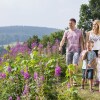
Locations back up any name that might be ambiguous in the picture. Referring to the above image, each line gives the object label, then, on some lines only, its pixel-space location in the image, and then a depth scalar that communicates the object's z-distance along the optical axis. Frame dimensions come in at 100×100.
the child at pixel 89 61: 9.82
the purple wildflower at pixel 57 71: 7.88
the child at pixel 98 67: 9.81
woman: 9.43
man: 10.14
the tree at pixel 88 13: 60.34
